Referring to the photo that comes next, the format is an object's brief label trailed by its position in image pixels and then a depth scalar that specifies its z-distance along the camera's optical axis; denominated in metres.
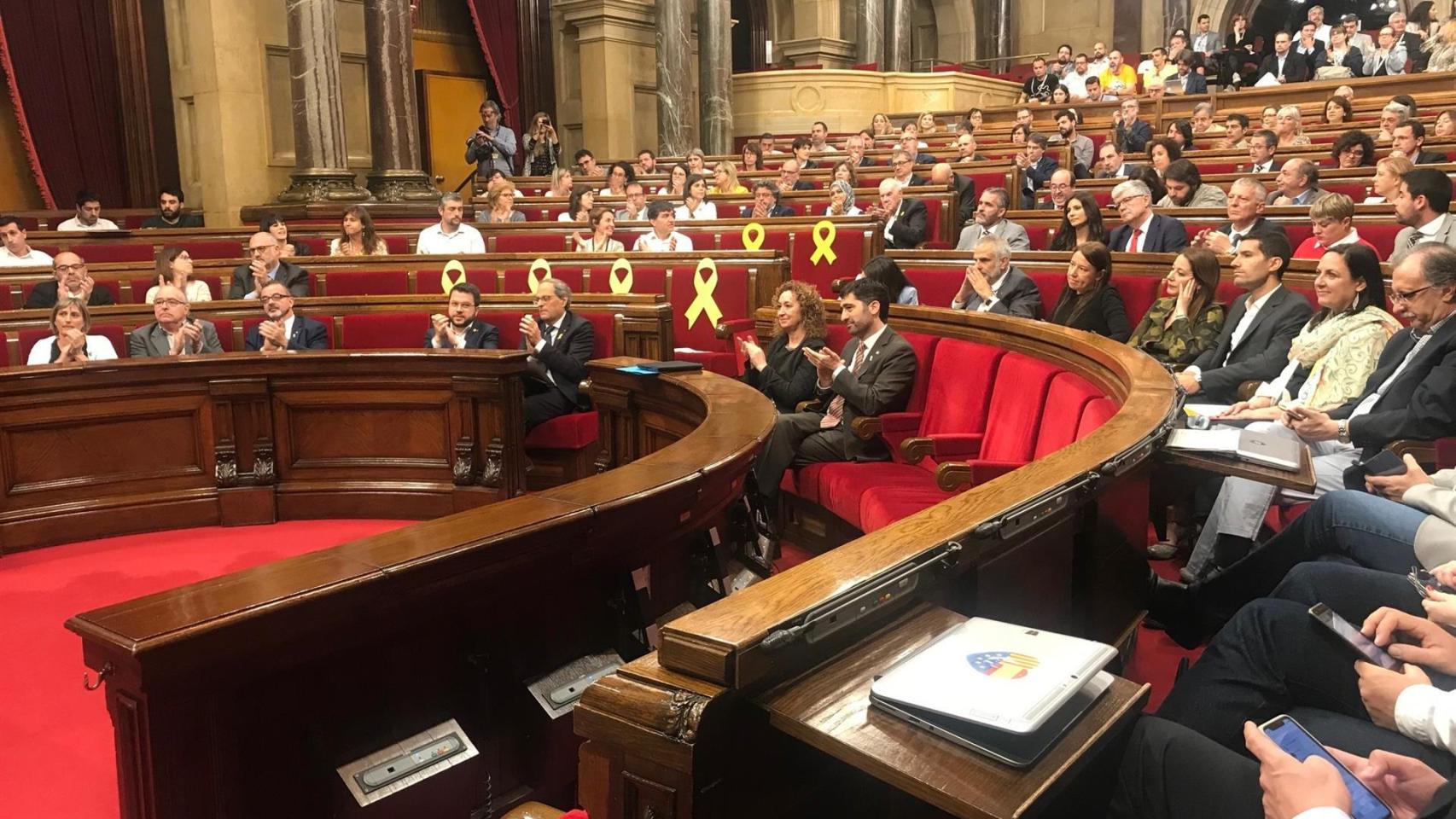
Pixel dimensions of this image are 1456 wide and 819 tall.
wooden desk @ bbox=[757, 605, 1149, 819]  1.03
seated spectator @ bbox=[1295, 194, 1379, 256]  4.04
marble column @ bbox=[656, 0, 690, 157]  12.16
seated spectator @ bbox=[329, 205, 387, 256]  6.71
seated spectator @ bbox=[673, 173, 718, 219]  7.88
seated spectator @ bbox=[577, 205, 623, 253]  6.66
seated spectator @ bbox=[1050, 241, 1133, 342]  4.35
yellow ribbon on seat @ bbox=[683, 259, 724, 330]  5.55
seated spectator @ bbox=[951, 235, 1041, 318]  4.67
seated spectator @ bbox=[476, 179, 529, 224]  7.73
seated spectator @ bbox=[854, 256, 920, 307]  5.03
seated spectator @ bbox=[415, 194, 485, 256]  6.91
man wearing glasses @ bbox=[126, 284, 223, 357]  4.61
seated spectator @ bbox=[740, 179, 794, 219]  7.52
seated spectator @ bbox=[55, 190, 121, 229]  8.50
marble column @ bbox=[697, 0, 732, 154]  13.13
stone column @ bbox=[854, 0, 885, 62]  15.55
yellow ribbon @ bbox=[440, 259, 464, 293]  5.96
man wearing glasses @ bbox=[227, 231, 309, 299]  5.82
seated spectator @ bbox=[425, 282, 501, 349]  4.78
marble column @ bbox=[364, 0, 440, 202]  8.93
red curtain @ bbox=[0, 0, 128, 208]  9.73
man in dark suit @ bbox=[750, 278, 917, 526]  3.94
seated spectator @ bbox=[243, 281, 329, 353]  4.84
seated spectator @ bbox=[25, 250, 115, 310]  5.59
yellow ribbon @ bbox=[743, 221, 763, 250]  6.49
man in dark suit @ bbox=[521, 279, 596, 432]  4.72
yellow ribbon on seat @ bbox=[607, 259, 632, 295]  5.70
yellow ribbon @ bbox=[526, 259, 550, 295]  5.75
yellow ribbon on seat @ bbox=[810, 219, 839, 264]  6.25
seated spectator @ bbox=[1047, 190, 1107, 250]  5.09
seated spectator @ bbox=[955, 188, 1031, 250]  5.68
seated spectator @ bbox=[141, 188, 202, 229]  8.84
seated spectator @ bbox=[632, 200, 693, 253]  6.50
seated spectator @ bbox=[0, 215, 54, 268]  6.72
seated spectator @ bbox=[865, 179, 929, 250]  6.68
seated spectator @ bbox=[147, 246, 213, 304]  5.73
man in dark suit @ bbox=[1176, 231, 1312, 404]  3.61
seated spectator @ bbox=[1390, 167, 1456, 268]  4.09
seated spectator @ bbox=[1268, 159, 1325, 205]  5.28
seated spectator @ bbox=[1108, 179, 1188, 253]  4.99
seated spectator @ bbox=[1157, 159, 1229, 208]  5.73
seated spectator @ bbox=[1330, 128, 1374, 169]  6.11
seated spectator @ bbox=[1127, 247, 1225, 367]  3.91
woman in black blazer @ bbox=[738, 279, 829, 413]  4.37
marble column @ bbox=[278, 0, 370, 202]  8.49
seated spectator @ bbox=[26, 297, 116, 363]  4.41
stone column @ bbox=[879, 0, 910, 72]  15.89
